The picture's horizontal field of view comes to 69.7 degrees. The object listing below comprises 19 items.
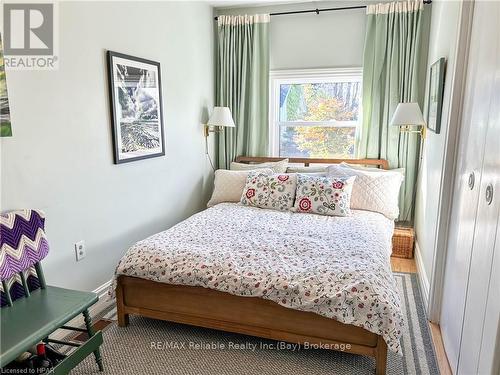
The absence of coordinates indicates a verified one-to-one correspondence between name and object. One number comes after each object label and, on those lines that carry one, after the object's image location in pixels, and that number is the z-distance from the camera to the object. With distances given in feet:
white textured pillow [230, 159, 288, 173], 12.25
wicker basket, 11.06
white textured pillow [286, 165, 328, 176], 11.63
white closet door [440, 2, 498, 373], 5.26
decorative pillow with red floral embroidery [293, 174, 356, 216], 9.95
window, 12.51
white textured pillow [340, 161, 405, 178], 11.40
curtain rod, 11.68
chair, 4.97
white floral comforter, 5.83
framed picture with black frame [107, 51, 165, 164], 8.30
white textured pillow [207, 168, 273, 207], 11.64
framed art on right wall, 8.02
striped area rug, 6.23
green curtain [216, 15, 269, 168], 12.68
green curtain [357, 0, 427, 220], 11.16
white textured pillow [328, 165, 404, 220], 10.54
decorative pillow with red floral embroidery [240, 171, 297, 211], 10.52
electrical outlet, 7.50
